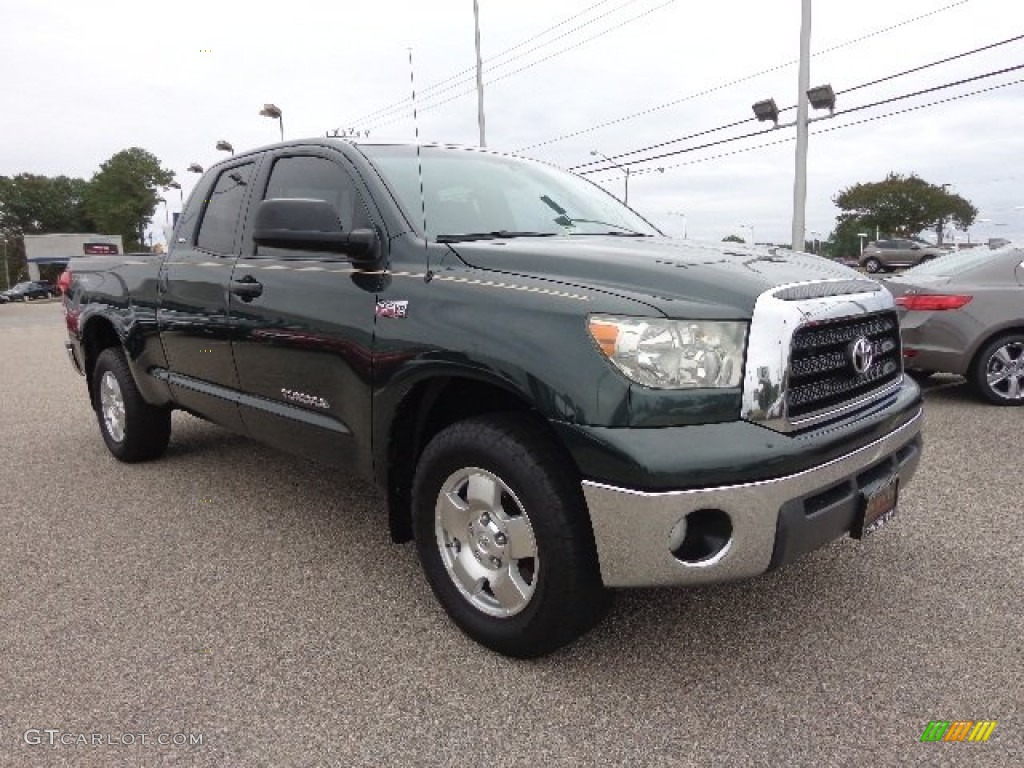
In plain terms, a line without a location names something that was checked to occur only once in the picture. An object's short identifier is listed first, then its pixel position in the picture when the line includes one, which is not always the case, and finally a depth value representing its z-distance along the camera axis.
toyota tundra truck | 2.24
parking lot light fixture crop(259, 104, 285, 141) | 23.60
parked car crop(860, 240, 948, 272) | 41.07
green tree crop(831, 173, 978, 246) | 84.12
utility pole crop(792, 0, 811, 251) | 17.67
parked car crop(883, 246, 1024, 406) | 6.46
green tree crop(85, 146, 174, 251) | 89.12
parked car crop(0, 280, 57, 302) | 54.19
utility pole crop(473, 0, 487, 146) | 24.36
